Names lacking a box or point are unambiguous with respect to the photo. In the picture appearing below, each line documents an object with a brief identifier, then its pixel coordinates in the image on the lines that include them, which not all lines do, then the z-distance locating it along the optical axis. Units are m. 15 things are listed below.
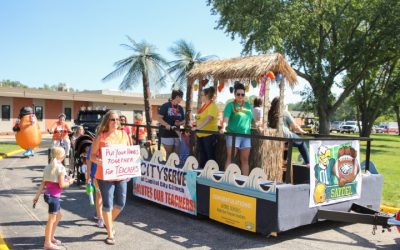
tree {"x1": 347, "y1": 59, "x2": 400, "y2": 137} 32.78
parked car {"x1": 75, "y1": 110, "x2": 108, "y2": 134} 16.22
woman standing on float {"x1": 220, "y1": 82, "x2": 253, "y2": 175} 7.04
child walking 5.13
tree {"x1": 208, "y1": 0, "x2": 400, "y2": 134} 24.16
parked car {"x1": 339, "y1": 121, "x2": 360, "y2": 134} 62.28
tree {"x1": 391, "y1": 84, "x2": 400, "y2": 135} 34.24
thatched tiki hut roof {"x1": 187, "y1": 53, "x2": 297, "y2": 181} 7.07
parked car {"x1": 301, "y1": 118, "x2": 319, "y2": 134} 50.67
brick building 34.53
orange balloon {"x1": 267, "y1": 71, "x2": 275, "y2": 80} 7.30
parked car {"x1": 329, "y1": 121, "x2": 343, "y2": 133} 70.35
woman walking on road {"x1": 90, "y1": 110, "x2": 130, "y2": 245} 5.51
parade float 5.72
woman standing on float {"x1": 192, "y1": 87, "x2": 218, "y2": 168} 7.57
